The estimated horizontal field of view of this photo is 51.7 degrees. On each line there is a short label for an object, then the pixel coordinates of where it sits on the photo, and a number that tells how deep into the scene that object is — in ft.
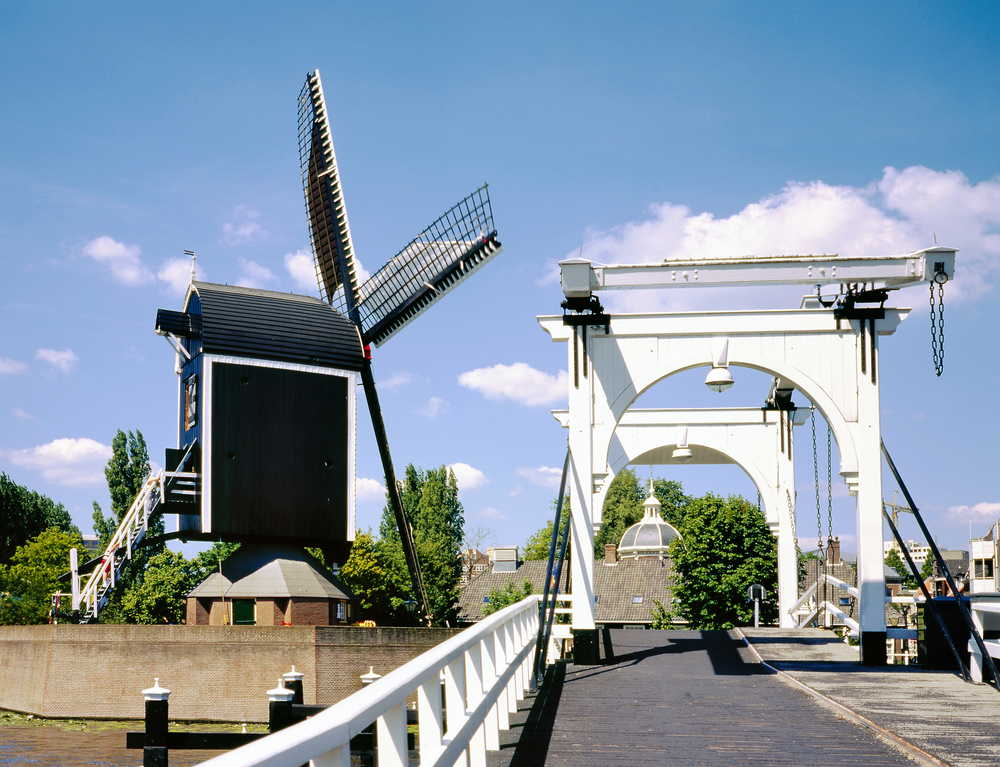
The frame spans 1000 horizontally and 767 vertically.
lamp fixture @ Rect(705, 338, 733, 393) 46.42
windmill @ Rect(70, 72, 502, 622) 101.19
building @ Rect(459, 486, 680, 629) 209.05
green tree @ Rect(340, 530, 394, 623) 154.30
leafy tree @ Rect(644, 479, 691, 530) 322.96
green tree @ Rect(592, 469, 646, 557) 332.80
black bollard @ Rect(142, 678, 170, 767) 51.11
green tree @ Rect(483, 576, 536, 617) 190.70
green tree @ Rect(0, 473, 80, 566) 212.64
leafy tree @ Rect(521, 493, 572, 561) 286.25
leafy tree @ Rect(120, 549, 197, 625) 177.27
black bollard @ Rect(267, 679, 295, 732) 49.62
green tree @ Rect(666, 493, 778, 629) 127.34
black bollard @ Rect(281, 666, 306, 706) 57.47
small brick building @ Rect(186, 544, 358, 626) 103.19
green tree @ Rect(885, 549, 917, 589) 271.22
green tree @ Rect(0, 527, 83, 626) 179.22
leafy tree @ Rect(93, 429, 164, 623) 199.62
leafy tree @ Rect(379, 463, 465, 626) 163.12
